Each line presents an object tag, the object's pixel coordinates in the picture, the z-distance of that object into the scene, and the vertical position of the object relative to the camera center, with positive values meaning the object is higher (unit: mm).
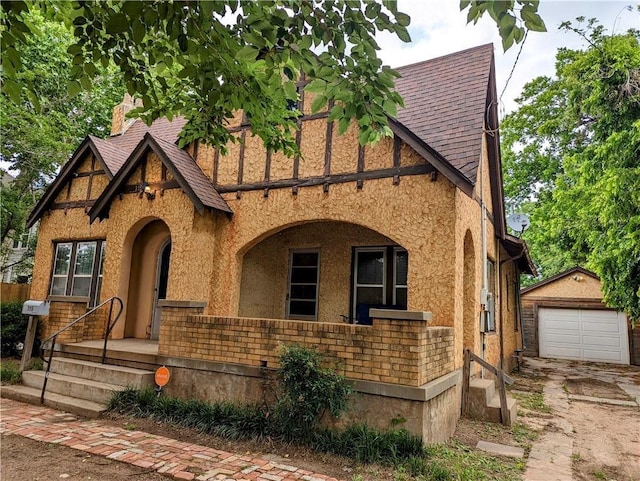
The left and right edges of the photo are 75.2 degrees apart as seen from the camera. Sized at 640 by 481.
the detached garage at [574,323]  16453 -27
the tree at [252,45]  3211 +2205
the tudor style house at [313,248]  5703 +1290
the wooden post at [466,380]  6832 -1021
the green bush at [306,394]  5023 -996
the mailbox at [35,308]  7742 -171
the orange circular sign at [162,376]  6297 -1081
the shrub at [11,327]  9547 -666
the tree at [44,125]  13984 +5903
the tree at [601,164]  10609 +4574
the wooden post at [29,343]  7971 -857
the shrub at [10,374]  7578 -1394
